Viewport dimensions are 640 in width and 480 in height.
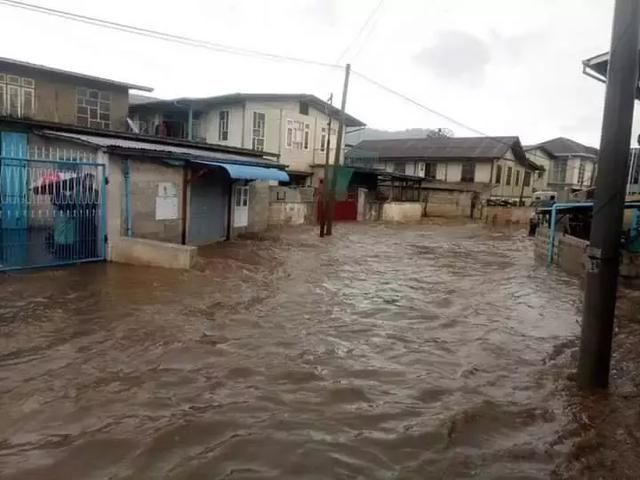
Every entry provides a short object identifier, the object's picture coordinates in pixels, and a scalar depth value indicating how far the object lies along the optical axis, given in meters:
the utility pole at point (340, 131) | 19.05
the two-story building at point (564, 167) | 45.25
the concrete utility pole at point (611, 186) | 4.02
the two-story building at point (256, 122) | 26.55
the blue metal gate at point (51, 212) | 9.15
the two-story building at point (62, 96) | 17.94
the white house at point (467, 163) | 36.84
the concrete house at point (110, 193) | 9.60
